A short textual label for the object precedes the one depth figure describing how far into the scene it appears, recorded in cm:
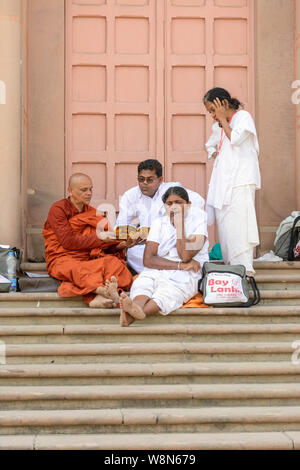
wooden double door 722
